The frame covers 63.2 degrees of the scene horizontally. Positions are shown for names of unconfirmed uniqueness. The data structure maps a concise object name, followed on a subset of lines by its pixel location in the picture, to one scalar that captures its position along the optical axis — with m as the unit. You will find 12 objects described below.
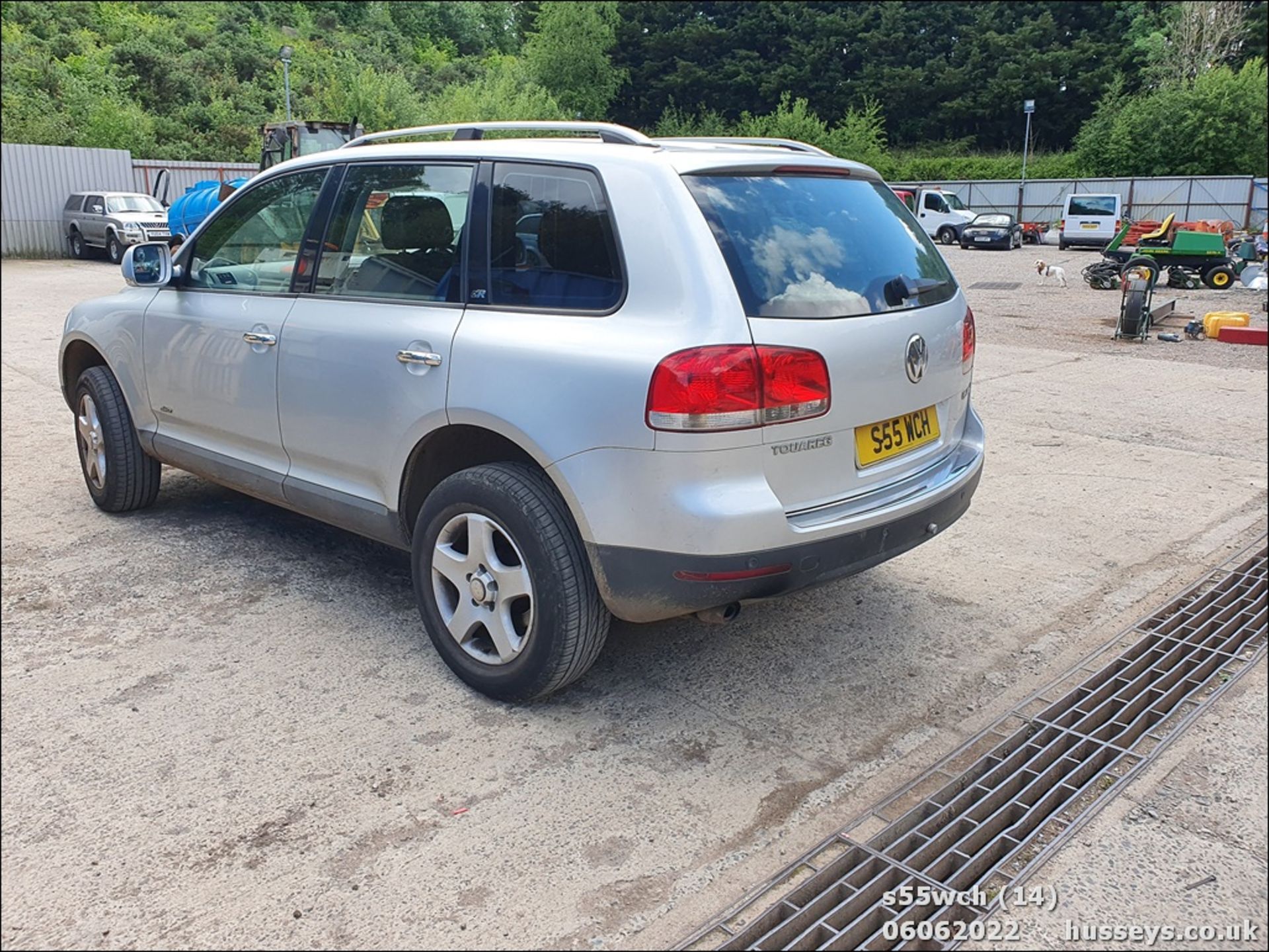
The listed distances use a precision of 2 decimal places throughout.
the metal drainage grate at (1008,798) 2.47
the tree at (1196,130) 43.09
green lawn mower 19.41
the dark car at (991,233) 32.88
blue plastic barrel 22.56
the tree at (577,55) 60.06
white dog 21.05
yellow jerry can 12.55
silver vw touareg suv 2.93
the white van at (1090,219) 32.88
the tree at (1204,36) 48.00
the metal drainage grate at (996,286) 20.97
